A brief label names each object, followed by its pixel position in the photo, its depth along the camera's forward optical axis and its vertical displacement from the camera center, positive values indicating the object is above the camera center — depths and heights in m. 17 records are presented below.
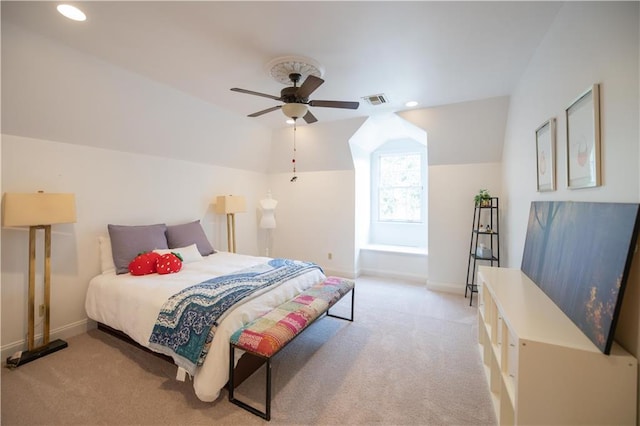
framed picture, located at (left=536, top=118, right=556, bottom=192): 1.98 +0.47
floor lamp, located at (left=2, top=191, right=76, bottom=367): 2.15 -0.08
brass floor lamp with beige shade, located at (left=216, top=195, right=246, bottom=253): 4.15 +0.06
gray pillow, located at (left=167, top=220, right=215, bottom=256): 3.45 -0.32
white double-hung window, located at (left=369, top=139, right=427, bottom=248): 5.07 +0.38
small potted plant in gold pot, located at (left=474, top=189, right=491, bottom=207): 3.59 +0.21
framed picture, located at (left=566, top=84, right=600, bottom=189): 1.44 +0.43
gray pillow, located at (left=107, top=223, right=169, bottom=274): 2.81 -0.33
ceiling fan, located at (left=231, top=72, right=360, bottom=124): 2.33 +1.04
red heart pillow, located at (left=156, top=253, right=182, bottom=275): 2.74 -0.54
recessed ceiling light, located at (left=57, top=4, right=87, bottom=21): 1.79 +1.37
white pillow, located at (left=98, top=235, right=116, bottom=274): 2.88 -0.48
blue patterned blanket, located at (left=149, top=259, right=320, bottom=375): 1.83 -0.76
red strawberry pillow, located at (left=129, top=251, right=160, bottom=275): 2.70 -0.53
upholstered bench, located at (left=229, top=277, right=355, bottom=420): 1.71 -0.82
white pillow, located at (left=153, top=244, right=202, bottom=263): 3.21 -0.49
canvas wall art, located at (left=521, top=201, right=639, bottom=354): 1.14 -0.24
